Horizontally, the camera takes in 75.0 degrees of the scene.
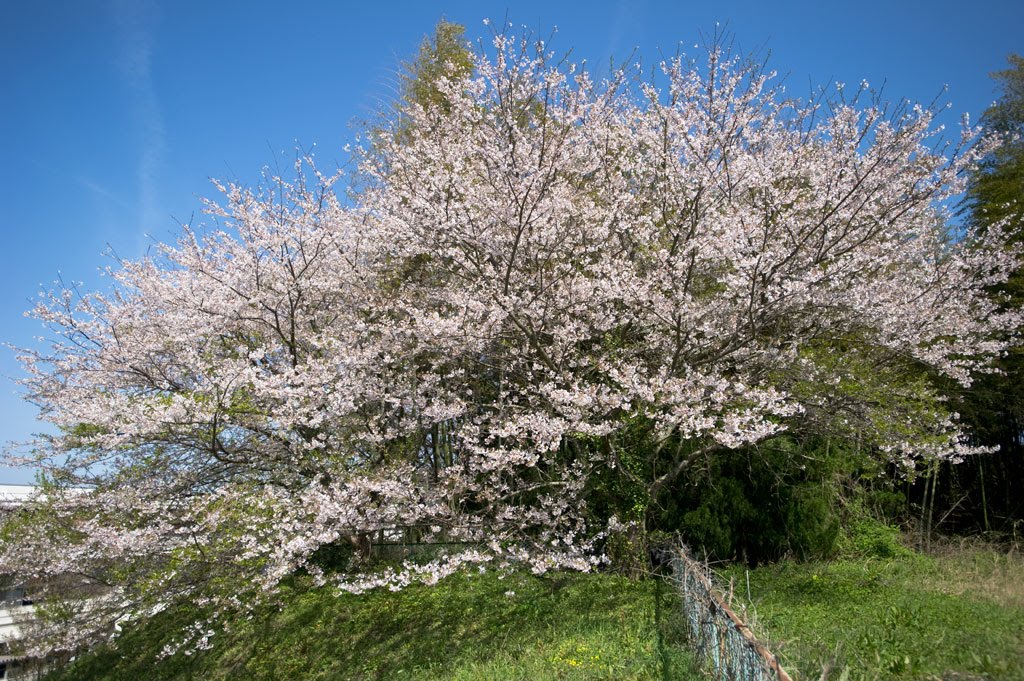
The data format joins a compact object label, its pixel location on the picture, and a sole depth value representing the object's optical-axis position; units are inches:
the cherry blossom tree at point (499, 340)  296.0
